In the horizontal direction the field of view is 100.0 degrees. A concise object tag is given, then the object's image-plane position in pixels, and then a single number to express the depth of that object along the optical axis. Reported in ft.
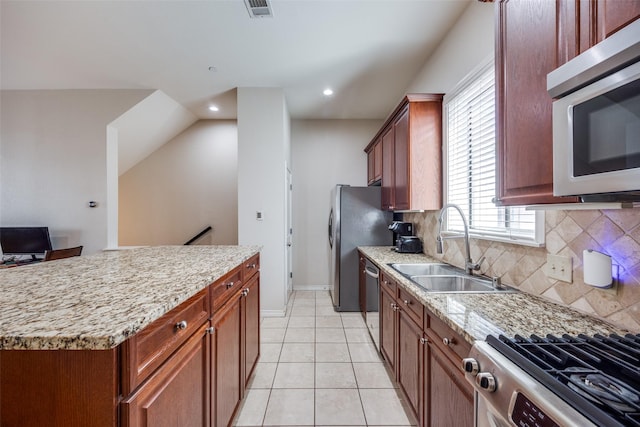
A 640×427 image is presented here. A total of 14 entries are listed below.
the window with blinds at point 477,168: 4.99
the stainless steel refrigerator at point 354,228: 11.23
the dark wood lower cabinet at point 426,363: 3.33
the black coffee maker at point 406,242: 9.08
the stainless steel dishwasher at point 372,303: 7.99
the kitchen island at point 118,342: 2.09
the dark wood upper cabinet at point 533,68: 2.52
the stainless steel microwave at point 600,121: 1.92
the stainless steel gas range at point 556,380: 1.72
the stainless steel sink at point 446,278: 5.36
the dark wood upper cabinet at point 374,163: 11.50
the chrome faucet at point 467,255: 5.76
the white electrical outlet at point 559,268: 3.69
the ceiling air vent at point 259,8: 6.60
